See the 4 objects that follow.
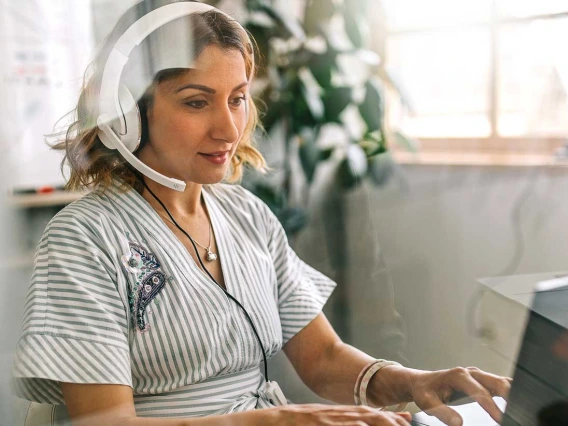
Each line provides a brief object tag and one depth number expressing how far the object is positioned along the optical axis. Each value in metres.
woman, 0.70
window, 1.27
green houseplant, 1.19
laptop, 0.71
